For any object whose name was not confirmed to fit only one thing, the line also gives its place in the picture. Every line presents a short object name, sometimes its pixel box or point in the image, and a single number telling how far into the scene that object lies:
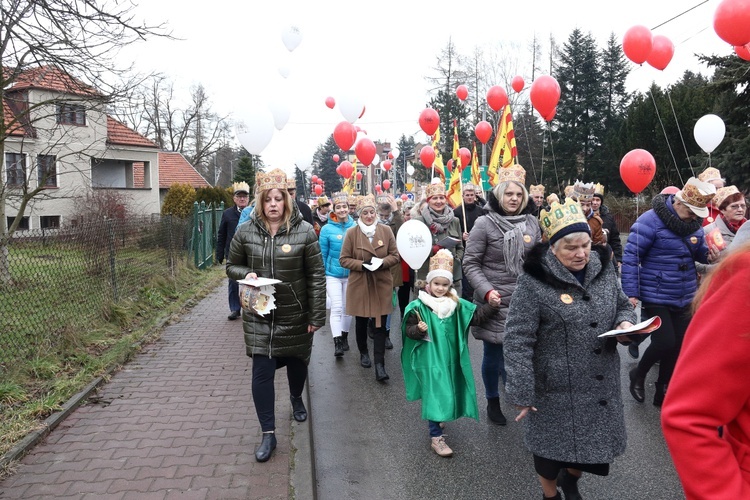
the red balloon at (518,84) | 16.73
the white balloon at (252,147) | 8.72
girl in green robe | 4.12
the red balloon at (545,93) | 11.23
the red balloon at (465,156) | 18.13
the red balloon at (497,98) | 14.41
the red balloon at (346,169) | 26.84
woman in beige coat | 6.25
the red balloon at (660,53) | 10.08
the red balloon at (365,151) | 14.66
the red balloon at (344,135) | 13.97
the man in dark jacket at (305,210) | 8.56
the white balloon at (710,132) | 11.77
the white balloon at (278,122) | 10.61
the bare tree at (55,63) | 7.86
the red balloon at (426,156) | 20.41
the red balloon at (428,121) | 15.43
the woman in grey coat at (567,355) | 2.79
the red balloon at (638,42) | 9.78
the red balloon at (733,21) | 6.95
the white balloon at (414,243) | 5.71
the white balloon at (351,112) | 12.52
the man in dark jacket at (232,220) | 8.30
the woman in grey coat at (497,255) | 4.52
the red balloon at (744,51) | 7.96
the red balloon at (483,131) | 17.48
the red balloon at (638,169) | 10.27
